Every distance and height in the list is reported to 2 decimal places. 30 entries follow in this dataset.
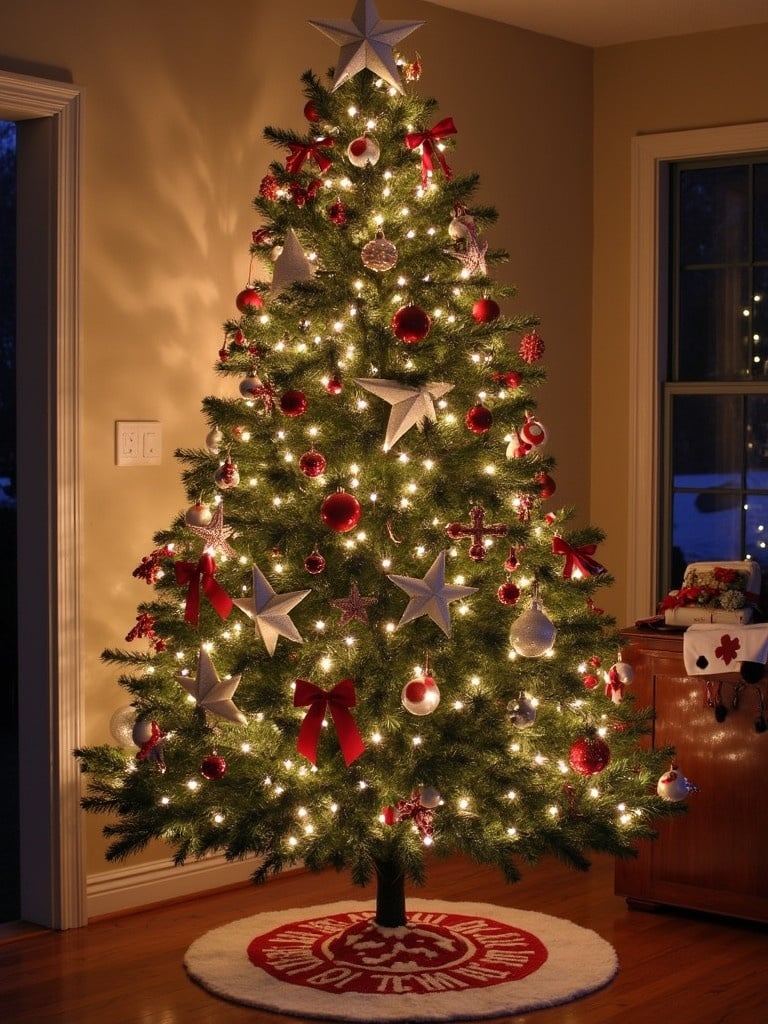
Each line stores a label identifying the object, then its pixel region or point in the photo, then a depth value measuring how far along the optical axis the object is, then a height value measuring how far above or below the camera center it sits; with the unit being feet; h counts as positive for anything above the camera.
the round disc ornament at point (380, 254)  11.85 +1.64
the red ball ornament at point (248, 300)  12.84 +1.42
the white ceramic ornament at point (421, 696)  11.28 -1.61
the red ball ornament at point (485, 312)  12.22 +1.25
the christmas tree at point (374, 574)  11.70 -0.78
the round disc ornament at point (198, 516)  12.17 -0.34
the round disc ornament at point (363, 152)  12.00 +2.45
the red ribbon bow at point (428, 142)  12.23 +2.57
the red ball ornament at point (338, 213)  12.09 +1.99
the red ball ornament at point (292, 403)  11.81 +0.52
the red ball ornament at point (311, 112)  12.51 +2.90
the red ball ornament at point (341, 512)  11.48 -0.29
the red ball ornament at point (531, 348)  12.69 +1.00
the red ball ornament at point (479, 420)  11.96 +0.40
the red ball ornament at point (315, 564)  11.64 -0.68
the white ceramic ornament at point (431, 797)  11.44 -2.37
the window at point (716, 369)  18.22 +1.22
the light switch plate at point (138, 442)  14.17 +0.28
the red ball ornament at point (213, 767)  11.77 -2.21
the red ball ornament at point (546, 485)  12.55 -0.11
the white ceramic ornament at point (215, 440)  12.48 +0.26
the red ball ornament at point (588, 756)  12.01 -2.18
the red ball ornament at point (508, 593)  11.85 -0.92
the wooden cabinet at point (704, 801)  13.62 -2.89
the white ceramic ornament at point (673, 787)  12.80 -2.58
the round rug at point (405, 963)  11.61 -3.91
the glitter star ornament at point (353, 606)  11.57 -0.99
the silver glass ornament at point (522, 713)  11.72 -1.80
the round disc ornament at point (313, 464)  11.73 +0.06
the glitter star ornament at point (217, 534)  12.05 -0.47
